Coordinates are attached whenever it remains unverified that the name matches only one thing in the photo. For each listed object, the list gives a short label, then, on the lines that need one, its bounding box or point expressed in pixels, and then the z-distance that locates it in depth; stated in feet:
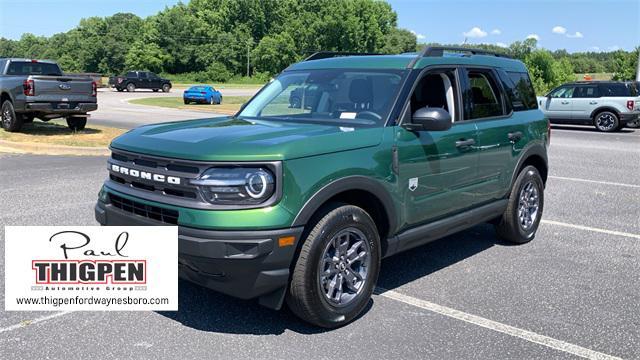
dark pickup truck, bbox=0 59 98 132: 44.91
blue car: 114.32
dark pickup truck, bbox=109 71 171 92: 171.94
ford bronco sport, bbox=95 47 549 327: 11.42
